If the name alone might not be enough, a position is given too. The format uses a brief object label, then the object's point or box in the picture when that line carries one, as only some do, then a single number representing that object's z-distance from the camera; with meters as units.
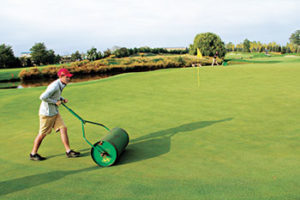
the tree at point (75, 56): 90.82
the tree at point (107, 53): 73.44
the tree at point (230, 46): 178.75
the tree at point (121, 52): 82.41
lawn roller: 5.48
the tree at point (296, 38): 143.38
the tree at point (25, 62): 81.06
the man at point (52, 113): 5.99
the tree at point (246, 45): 167.81
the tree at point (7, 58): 74.12
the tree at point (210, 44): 78.69
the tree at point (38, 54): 84.44
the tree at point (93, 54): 70.00
